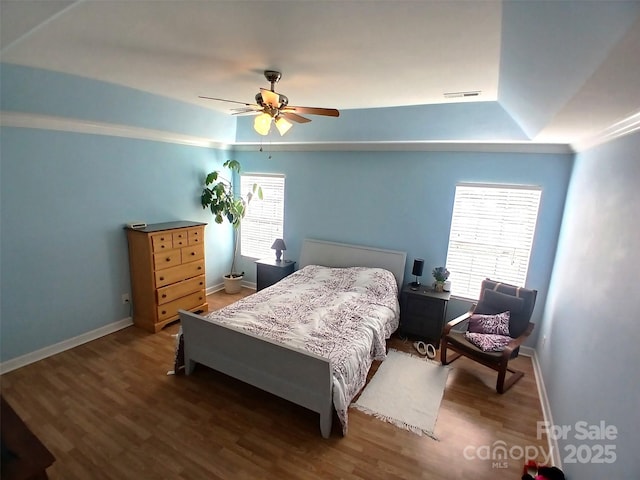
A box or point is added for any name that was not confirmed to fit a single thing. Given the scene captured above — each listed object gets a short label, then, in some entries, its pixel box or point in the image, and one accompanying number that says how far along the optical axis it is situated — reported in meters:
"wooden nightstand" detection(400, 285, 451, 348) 3.53
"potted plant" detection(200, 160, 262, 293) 4.61
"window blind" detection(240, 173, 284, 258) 4.95
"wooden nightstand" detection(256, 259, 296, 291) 4.55
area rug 2.49
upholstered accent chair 2.81
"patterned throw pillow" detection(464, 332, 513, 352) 2.87
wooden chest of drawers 3.61
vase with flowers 3.67
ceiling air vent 2.61
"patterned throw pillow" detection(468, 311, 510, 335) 3.07
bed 2.27
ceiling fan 2.23
